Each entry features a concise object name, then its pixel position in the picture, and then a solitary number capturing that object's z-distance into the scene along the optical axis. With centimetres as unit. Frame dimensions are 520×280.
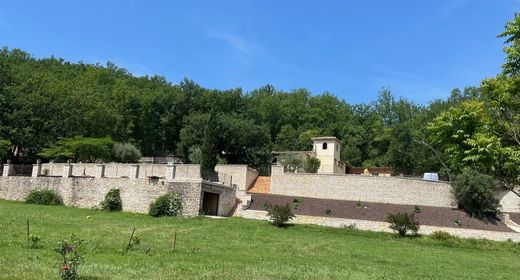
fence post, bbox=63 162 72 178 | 4113
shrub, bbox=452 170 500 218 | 3600
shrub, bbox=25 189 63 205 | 3972
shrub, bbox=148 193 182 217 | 3509
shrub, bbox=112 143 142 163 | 5522
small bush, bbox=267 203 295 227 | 3288
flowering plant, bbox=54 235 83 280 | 1039
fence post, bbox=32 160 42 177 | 4347
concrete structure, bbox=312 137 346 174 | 5753
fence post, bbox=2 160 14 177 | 4393
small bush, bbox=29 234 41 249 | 1734
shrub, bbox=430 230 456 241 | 3147
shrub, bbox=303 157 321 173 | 4947
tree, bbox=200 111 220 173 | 4709
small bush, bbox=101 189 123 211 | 3744
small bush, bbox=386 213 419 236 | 3209
